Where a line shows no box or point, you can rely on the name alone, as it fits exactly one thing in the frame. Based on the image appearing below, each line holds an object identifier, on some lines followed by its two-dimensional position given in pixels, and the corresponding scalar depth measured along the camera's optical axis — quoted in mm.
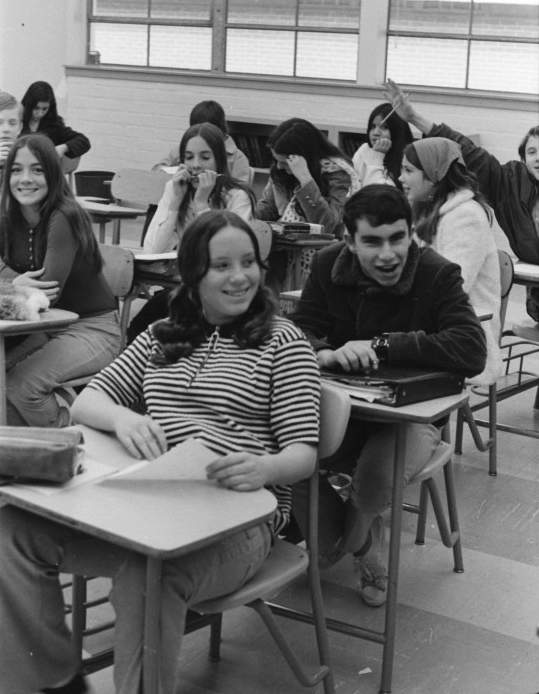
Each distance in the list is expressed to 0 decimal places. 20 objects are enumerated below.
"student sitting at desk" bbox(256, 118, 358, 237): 5316
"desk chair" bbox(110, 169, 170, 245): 5930
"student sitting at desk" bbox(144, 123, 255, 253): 4766
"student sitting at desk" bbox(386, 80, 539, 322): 5098
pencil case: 1853
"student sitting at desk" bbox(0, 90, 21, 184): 6198
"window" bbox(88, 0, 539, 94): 8141
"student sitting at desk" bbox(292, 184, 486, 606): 2619
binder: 2404
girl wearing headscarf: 3713
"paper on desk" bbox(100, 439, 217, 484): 1891
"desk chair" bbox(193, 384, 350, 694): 2031
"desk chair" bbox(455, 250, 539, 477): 4031
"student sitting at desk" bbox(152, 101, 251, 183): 6500
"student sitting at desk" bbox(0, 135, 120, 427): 3592
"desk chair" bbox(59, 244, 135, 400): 4293
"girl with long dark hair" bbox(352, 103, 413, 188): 6453
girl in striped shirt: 1921
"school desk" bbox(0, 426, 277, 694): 1681
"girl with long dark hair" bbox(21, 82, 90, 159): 7832
